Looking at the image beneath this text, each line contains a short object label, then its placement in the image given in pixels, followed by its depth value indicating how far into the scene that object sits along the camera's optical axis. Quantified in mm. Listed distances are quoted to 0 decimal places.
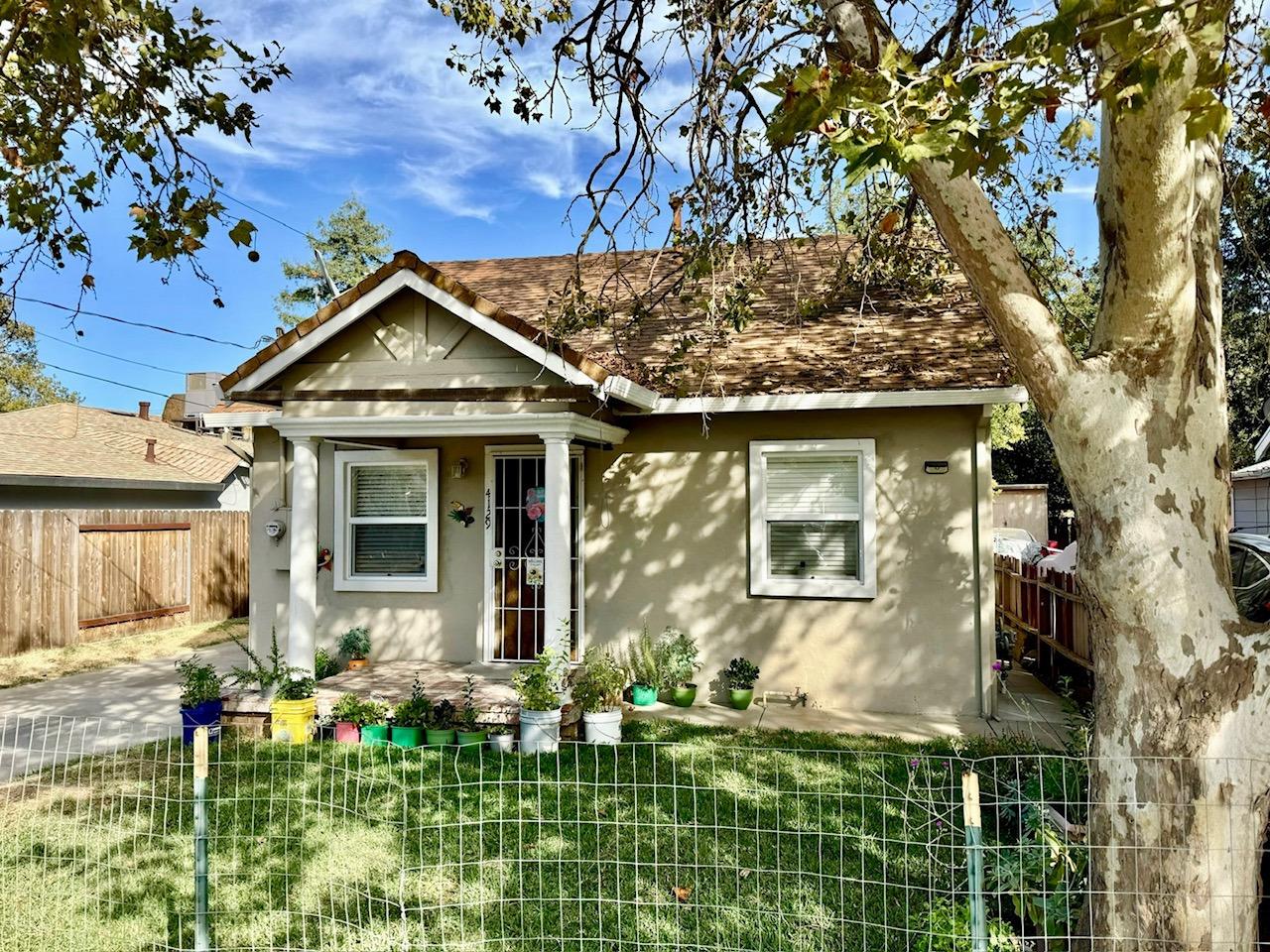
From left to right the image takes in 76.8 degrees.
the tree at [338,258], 31500
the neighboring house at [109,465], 13844
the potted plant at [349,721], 7055
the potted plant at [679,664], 8172
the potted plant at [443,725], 6879
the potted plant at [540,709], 6527
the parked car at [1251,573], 5812
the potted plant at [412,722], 6938
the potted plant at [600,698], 6879
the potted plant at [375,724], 7023
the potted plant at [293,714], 6918
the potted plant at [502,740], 6680
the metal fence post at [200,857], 3422
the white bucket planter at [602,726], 6859
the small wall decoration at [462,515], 9164
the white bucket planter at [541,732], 6512
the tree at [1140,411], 2725
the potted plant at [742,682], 8070
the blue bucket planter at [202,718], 6992
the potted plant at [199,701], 7008
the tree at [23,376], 31062
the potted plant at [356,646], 9219
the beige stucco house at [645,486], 7414
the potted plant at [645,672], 8242
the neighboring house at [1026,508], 22297
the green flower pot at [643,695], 8227
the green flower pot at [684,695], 8164
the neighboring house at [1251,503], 17016
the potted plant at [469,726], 6785
